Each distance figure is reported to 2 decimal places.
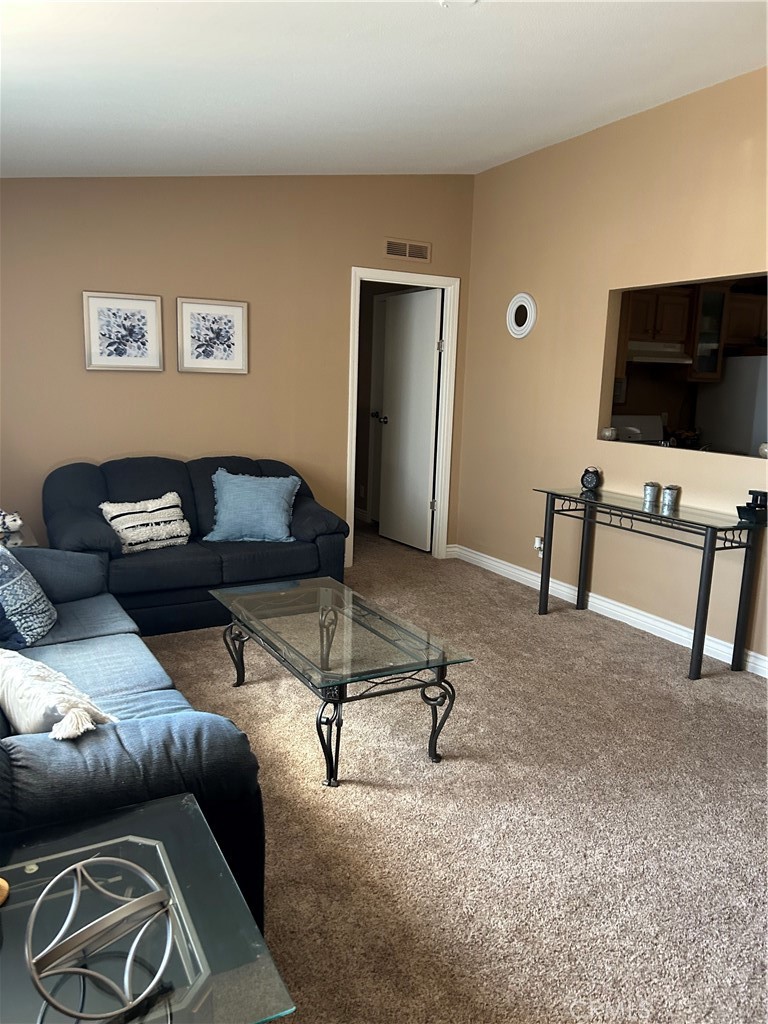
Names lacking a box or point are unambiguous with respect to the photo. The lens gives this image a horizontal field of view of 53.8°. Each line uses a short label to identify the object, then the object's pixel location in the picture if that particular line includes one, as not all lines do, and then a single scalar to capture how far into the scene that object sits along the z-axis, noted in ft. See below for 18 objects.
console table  11.56
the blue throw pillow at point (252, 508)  14.34
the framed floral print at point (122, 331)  14.71
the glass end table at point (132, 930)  3.66
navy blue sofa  12.68
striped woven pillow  13.38
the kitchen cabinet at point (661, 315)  14.89
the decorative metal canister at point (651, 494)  13.24
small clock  14.57
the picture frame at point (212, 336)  15.61
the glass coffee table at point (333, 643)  8.37
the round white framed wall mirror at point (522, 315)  16.47
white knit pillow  5.62
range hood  15.06
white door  18.83
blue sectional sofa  4.93
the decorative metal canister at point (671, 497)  13.02
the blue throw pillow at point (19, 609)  9.02
